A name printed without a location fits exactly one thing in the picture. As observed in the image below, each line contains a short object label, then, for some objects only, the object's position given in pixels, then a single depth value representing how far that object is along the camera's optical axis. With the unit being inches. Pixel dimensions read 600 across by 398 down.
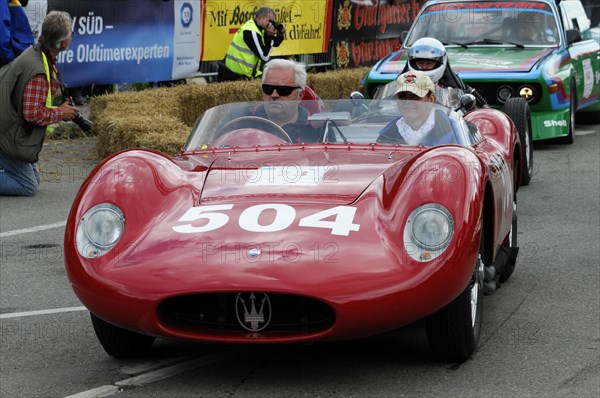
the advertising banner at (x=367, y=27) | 805.9
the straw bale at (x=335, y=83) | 660.7
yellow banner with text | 641.0
